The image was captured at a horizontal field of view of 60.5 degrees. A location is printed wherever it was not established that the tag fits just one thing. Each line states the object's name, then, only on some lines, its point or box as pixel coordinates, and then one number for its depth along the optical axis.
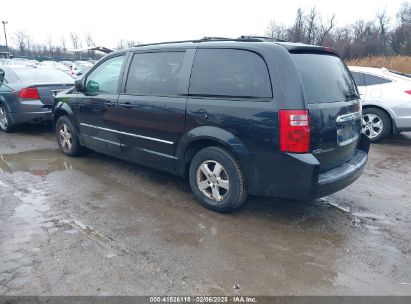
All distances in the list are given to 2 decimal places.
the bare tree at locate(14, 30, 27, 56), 73.44
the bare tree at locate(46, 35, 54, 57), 73.00
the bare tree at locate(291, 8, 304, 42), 55.53
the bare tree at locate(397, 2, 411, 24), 66.75
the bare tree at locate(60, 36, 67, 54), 78.69
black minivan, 3.35
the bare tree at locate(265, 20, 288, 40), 64.80
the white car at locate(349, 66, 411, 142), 7.24
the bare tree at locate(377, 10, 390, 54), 58.81
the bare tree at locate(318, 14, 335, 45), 56.12
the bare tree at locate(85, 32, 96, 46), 72.66
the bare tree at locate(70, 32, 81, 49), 77.38
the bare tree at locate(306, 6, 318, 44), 56.50
